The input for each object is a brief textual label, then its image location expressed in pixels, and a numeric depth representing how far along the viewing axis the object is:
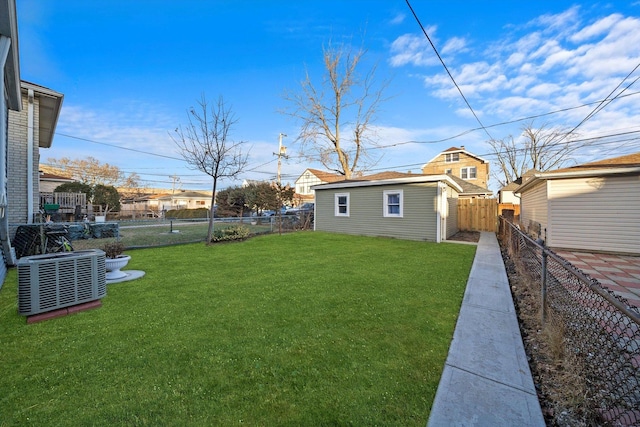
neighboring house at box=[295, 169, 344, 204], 40.94
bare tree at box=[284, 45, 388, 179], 18.36
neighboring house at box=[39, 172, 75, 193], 18.22
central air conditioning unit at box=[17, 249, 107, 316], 2.99
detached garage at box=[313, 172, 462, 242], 10.33
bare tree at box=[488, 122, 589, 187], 24.22
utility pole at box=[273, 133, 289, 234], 22.69
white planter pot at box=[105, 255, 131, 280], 4.71
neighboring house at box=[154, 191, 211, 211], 41.94
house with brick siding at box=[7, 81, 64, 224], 6.68
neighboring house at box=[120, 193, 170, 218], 25.19
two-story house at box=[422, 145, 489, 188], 28.84
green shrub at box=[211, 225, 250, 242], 9.80
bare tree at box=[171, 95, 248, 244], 9.38
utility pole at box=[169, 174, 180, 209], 42.16
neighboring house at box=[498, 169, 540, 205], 22.84
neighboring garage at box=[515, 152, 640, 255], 7.06
